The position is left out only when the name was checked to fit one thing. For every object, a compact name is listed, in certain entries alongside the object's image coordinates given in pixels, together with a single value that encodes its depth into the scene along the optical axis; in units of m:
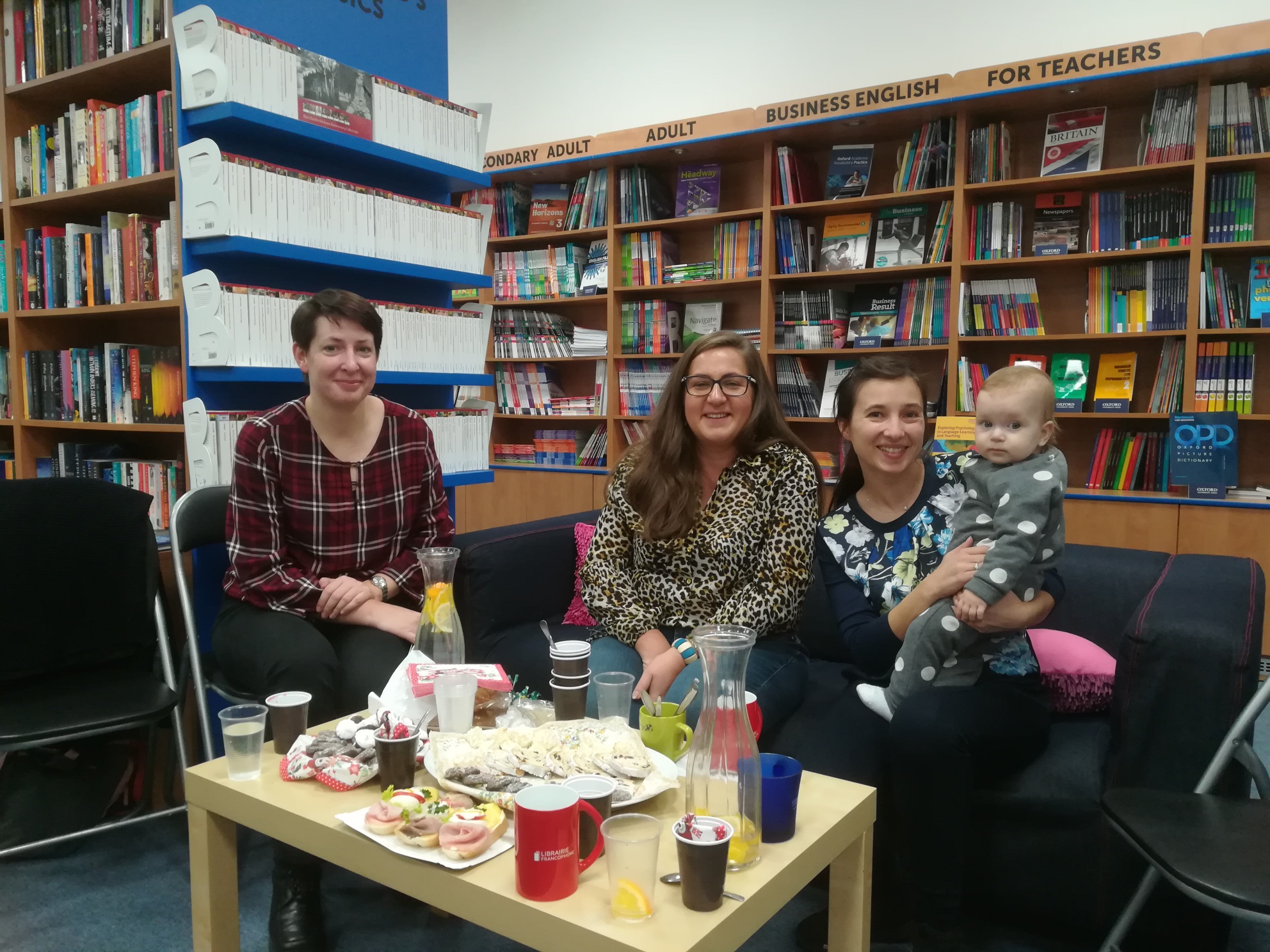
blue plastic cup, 1.10
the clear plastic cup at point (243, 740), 1.29
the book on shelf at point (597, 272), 4.71
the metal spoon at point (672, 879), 1.01
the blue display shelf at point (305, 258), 2.28
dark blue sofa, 1.51
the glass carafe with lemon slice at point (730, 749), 1.05
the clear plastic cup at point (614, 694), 1.40
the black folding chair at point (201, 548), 2.03
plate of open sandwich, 1.05
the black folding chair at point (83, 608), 1.90
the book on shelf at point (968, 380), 3.84
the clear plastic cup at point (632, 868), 0.93
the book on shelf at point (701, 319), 4.60
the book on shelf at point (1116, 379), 3.67
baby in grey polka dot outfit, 1.60
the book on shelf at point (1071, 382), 3.76
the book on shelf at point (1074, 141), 3.60
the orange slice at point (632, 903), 0.94
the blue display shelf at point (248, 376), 2.30
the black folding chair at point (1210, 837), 1.13
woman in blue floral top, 1.51
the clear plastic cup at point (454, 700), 1.37
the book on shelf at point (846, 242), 4.07
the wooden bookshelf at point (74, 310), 2.73
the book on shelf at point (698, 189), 4.45
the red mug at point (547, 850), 0.96
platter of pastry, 1.19
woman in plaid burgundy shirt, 1.93
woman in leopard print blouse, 1.97
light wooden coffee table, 0.94
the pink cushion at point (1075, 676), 1.81
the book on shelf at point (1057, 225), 3.69
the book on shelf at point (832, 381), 4.24
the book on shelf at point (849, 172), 4.04
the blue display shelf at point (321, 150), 2.29
